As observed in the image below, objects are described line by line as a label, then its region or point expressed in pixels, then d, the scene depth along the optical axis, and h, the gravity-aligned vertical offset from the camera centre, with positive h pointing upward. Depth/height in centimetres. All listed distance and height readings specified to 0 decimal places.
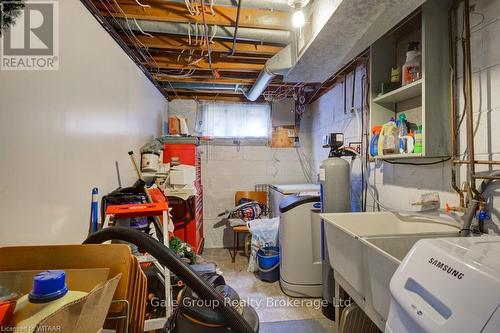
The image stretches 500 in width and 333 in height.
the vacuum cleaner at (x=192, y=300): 73 -44
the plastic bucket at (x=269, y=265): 272 -111
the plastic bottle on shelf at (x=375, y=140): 186 +21
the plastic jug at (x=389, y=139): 167 +19
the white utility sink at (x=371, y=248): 99 -42
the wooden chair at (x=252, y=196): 383 -46
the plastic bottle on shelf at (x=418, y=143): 145 +14
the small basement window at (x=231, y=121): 384 +76
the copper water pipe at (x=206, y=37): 161 +107
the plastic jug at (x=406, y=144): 157 +15
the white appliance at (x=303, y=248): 239 -81
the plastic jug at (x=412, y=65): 157 +67
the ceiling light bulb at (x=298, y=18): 162 +102
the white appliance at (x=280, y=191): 288 -30
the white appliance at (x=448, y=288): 49 -29
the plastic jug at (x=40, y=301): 49 -29
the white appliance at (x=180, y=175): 256 -7
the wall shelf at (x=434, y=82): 140 +50
